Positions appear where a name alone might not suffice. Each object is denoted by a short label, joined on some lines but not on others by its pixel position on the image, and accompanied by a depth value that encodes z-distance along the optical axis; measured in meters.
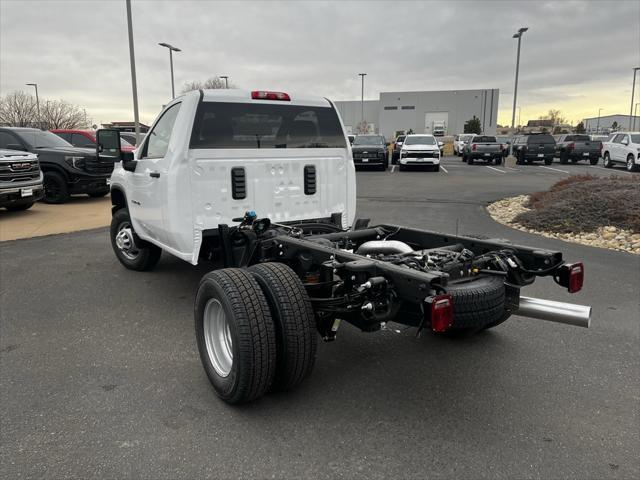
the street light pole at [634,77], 56.81
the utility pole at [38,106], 42.40
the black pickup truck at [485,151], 28.61
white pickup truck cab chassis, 3.06
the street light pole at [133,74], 17.96
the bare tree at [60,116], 44.44
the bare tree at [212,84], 48.93
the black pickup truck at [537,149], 28.47
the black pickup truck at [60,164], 12.62
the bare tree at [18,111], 42.12
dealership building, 83.81
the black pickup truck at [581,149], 28.47
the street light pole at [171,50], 28.19
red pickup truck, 16.43
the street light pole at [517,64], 35.09
